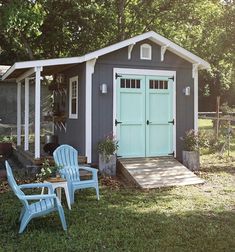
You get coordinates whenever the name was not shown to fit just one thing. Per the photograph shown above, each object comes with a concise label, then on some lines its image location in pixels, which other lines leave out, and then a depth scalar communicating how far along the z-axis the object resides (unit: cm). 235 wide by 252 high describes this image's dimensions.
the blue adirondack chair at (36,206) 488
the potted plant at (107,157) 862
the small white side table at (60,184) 600
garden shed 894
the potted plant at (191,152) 941
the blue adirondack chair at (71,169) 656
